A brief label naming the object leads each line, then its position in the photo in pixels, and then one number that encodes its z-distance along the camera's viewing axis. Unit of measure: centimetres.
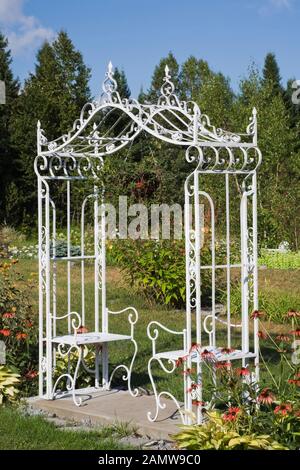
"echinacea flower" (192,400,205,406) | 491
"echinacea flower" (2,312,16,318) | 652
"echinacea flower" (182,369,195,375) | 510
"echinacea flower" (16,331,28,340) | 647
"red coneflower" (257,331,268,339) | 491
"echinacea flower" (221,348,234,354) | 493
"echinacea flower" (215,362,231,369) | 480
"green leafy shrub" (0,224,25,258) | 1985
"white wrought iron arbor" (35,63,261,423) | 525
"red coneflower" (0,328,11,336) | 639
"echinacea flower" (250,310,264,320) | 498
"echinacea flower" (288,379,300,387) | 454
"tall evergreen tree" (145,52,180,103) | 2921
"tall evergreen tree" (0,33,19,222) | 2400
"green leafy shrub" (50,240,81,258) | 1684
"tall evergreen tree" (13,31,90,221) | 2411
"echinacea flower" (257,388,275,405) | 438
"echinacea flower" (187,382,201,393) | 504
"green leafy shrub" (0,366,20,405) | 613
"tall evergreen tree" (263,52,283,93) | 2889
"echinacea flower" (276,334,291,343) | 477
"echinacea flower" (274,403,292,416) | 443
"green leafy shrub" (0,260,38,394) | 656
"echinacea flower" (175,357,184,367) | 512
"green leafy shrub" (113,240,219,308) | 1099
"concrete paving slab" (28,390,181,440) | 532
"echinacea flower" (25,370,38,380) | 651
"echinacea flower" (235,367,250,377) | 462
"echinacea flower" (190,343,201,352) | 498
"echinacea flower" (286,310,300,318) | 473
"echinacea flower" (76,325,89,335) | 626
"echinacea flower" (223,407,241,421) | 447
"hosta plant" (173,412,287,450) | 436
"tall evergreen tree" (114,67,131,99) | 2716
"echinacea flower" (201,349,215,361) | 488
